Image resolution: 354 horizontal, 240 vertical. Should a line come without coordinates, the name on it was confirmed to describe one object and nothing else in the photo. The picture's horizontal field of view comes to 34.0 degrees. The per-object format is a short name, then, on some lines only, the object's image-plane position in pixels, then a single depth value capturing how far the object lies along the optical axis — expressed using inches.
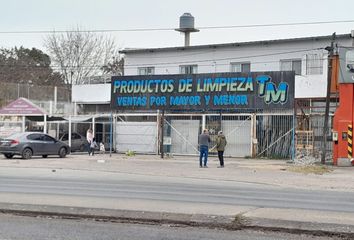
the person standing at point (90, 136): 1422.2
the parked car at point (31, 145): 1240.2
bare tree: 2516.0
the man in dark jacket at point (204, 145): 1066.3
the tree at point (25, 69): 2832.2
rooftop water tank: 2011.6
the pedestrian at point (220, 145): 1067.3
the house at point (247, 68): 1366.9
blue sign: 1323.8
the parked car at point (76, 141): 1616.6
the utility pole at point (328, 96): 1115.9
